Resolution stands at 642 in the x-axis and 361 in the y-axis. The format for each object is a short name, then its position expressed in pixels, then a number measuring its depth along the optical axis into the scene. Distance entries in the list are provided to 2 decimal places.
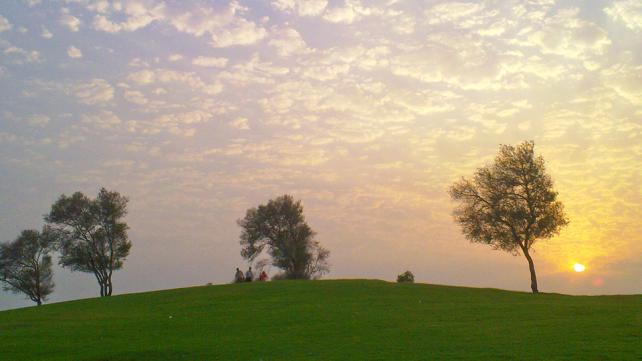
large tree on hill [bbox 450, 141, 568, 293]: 68.25
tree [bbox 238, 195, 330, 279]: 101.94
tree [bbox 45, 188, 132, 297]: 88.81
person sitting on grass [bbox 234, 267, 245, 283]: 75.75
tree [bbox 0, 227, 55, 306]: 100.50
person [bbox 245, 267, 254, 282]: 76.25
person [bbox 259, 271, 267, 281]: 77.69
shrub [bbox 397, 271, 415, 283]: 110.94
